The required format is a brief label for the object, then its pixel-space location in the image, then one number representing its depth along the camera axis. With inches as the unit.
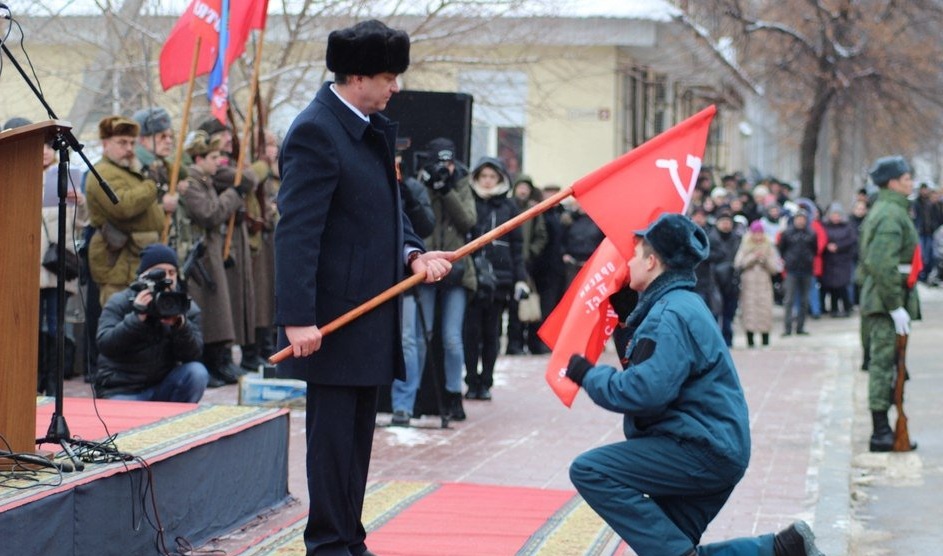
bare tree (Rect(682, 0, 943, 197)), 1097.4
